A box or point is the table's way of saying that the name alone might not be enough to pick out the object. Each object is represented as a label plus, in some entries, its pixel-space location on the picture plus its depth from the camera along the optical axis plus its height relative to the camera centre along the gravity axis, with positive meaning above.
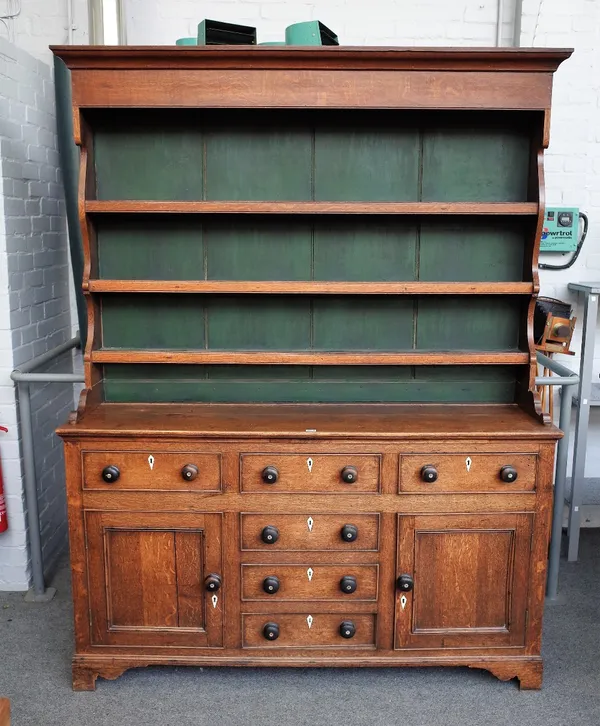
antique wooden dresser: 2.20 -0.46
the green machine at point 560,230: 3.11 +0.03
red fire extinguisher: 2.78 -1.15
